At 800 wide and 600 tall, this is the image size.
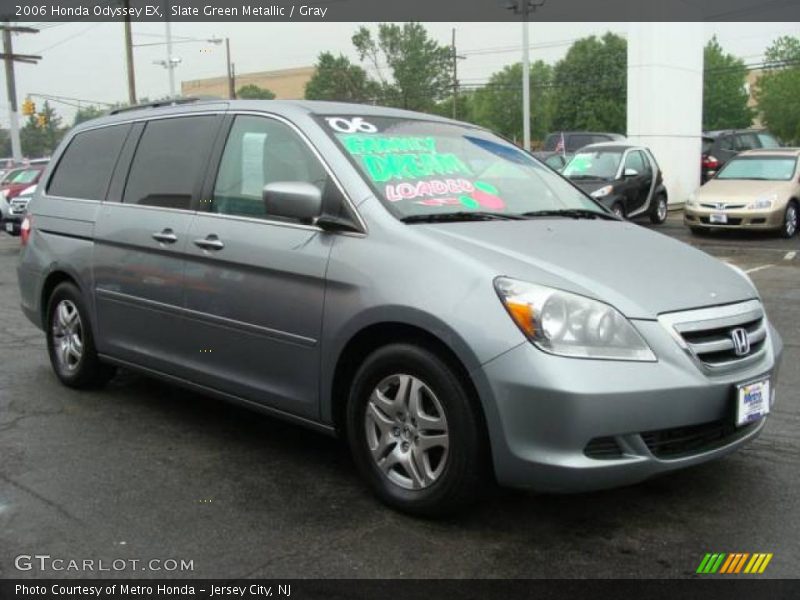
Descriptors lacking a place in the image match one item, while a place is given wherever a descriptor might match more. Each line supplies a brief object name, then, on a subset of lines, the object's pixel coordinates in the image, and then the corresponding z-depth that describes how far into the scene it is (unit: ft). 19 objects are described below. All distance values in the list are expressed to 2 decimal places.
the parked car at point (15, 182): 55.37
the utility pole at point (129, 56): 98.89
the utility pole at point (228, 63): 182.50
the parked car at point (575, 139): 77.69
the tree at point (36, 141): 355.15
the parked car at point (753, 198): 43.93
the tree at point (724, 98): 243.81
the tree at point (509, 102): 295.69
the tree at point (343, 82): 260.21
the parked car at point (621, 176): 47.93
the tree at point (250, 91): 337.84
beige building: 376.48
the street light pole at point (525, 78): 66.64
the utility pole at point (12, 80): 115.85
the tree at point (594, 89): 221.87
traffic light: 127.85
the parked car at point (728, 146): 72.23
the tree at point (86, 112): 234.83
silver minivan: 9.78
